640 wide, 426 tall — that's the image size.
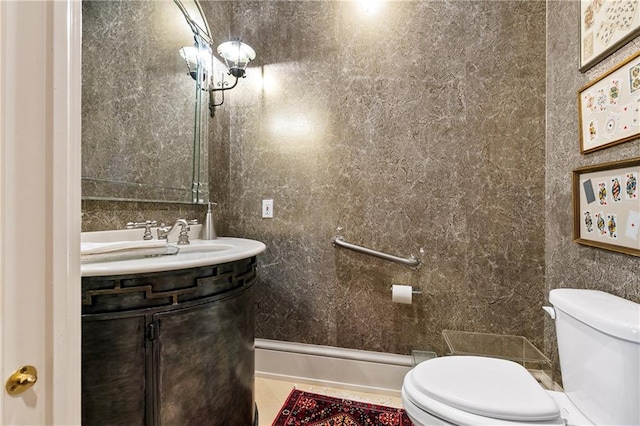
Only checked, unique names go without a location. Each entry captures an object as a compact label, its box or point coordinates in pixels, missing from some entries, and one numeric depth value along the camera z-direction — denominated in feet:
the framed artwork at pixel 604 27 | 3.49
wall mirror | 3.78
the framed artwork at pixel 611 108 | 3.42
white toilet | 2.69
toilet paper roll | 5.24
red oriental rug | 4.78
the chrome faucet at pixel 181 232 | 4.44
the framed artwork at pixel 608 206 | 3.42
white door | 1.29
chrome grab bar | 5.44
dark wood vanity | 2.64
